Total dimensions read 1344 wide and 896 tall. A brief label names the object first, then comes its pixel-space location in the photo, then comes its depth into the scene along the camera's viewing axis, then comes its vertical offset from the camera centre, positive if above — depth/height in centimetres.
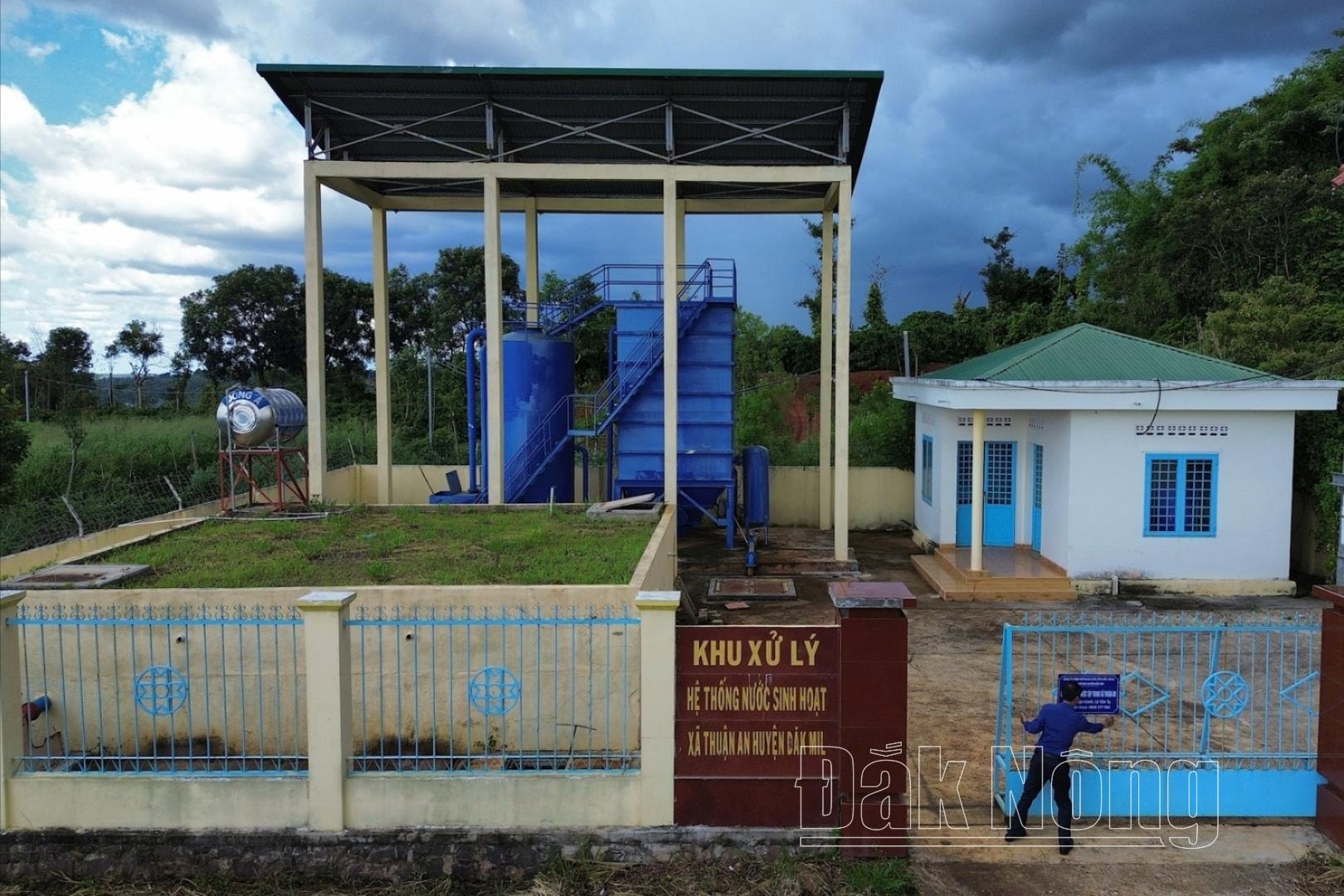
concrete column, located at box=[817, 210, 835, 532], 1894 +80
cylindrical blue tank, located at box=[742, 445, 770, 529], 1795 -168
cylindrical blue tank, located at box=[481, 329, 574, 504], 1784 +0
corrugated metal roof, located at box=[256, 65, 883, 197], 1488 +504
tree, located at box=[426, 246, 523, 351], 3500 +412
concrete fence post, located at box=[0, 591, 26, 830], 641 -214
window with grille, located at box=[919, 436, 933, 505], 1881 -150
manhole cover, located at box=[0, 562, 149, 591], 878 -172
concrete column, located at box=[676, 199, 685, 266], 1905 +352
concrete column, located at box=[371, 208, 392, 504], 1781 +72
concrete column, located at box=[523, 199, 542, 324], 1944 +323
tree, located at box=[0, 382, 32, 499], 1274 -57
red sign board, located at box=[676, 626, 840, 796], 640 -209
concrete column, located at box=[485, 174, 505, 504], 1554 +99
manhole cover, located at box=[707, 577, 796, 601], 1438 -303
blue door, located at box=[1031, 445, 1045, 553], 1600 -141
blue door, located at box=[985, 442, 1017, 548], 1695 -177
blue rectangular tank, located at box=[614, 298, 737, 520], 1753 -15
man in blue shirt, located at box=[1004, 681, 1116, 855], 616 -235
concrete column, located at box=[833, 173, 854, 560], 1540 +87
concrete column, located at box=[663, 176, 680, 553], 1571 +139
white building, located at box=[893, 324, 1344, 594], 1408 -108
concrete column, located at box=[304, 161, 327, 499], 1576 +118
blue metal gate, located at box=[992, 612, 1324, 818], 657 -281
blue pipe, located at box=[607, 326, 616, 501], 1778 -77
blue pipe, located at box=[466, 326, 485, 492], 1775 -10
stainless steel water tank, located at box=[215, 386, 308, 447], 1332 -19
